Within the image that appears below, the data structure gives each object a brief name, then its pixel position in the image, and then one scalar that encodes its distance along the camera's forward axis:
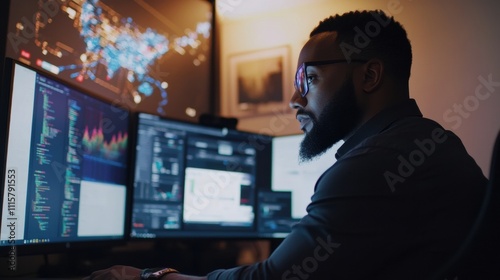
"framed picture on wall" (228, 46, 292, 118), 2.08
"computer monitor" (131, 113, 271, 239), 1.57
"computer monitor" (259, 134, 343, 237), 1.81
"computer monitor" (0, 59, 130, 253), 1.05
